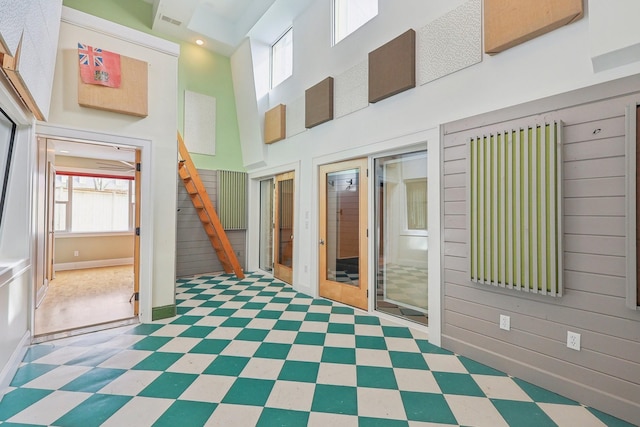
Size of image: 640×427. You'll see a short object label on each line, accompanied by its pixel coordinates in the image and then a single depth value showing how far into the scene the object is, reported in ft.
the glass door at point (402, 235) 11.30
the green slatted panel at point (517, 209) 7.04
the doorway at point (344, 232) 13.02
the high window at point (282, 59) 17.92
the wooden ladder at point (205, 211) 17.51
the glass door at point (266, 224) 20.57
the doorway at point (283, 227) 17.85
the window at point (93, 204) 23.09
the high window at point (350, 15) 12.48
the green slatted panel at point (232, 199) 20.67
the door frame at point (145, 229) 11.25
